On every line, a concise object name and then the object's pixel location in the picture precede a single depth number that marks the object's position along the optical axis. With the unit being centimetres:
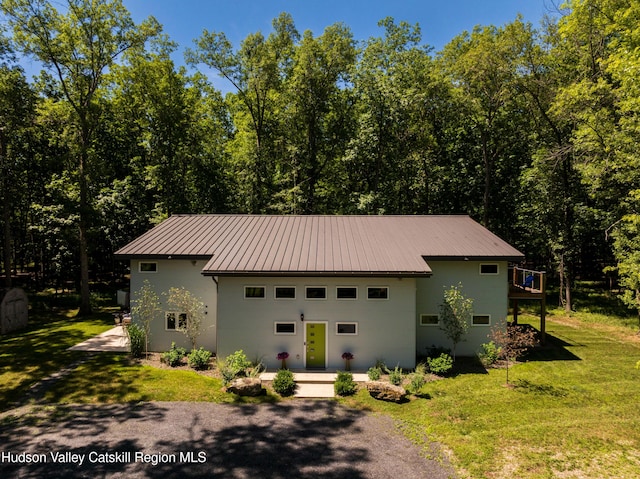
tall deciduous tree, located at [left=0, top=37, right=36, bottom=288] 2062
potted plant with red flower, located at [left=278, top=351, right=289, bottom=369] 1358
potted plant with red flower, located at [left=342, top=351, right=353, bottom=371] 1361
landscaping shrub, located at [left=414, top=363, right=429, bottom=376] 1285
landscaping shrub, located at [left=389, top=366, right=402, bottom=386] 1234
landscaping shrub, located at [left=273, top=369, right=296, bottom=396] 1176
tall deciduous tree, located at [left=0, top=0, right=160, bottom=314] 1970
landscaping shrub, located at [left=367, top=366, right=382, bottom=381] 1275
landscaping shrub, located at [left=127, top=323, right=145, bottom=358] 1466
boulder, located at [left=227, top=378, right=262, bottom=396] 1155
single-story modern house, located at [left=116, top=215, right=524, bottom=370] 1378
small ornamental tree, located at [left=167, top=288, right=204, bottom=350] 1451
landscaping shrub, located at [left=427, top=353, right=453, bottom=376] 1321
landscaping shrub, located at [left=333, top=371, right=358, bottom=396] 1170
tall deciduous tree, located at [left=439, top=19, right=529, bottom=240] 2316
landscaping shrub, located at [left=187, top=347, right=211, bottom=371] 1362
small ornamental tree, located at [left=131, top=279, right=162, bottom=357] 1481
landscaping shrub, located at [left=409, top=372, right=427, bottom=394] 1176
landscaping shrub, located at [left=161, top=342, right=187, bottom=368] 1394
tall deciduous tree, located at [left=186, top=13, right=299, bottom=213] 2597
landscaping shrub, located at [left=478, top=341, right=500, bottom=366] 1434
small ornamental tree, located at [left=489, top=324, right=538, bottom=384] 1278
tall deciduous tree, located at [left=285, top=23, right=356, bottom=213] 2608
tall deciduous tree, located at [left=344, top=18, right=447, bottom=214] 2469
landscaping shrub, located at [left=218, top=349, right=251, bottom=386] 1227
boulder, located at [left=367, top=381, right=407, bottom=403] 1120
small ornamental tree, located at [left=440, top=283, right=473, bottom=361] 1401
